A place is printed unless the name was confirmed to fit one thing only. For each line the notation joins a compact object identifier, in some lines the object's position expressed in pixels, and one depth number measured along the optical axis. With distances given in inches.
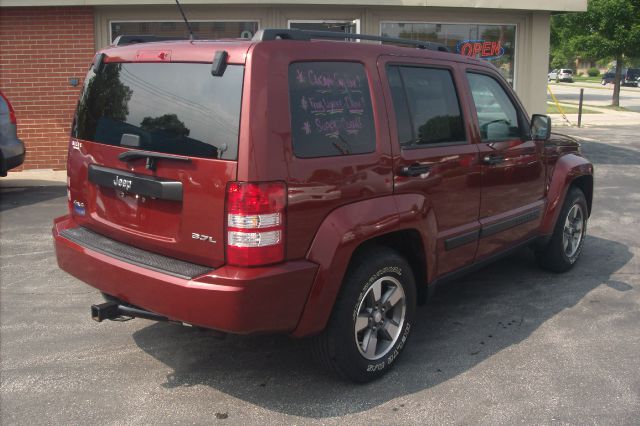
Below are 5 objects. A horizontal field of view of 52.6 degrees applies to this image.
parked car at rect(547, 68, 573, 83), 2664.9
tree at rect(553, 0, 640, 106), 1048.2
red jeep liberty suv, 121.9
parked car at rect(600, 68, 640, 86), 2278.1
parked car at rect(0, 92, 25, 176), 350.6
